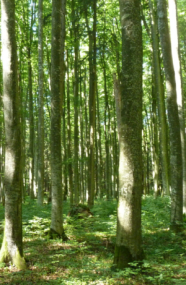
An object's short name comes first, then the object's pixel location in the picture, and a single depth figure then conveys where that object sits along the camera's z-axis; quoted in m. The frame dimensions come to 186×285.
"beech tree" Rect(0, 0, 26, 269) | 5.53
